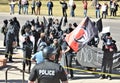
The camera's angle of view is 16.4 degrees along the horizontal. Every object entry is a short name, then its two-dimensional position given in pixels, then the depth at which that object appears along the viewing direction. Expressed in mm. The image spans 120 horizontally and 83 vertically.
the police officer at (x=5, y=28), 19445
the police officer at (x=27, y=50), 15406
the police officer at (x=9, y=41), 17672
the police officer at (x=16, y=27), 19691
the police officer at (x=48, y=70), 6867
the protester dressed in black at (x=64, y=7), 35453
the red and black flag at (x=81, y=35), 14156
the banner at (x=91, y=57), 15789
